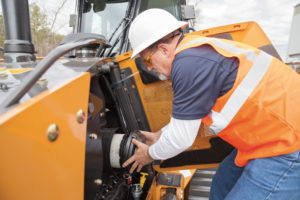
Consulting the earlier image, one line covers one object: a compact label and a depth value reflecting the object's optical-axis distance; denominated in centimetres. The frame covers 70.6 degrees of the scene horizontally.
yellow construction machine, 71
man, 111
